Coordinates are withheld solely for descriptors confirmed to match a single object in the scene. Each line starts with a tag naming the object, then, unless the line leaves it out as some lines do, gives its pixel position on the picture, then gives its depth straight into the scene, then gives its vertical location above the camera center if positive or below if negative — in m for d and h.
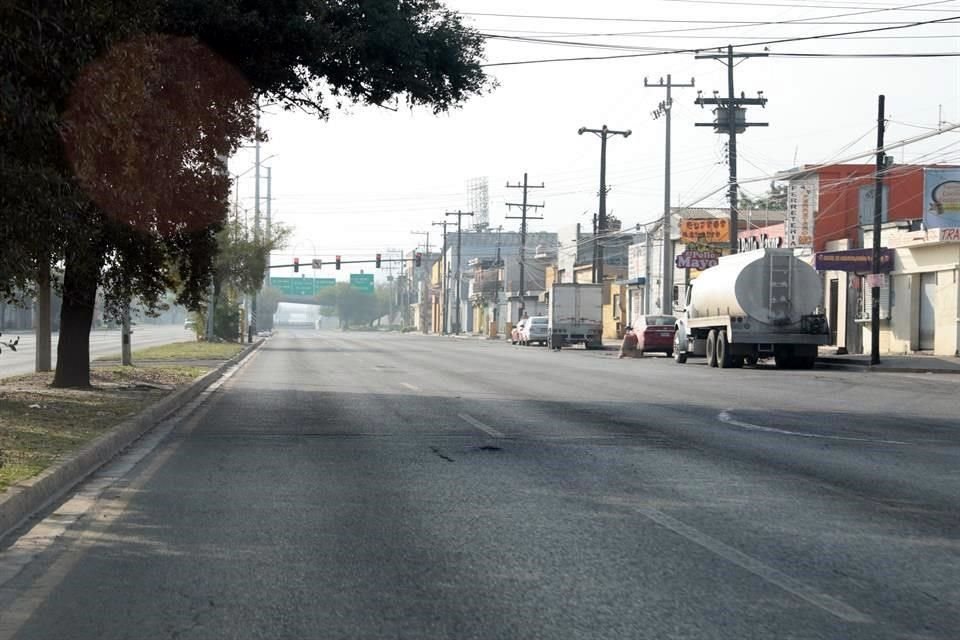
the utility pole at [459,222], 117.79 +9.21
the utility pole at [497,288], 101.31 +2.50
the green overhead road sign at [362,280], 154.25 +4.51
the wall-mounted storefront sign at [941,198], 41.25 +4.19
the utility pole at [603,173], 61.25 +7.26
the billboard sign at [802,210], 48.38 +4.35
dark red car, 47.69 -0.60
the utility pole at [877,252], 35.59 +2.02
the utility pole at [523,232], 85.31 +5.93
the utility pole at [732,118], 43.81 +7.50
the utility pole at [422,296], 152.19 +2.89
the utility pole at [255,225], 59.53 +4.42
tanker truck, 34.44 +0.35
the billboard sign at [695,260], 53.78 +2.64
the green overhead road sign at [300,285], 145.38 +3.63
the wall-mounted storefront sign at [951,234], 39.34 +2.83
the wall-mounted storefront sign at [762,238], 53.66 +3.77
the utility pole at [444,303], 124.86 +1.57
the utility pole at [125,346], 28.14 -0.76
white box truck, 58.66 +0.28
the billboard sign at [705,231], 61.22 +4.44
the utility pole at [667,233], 51.47 +3.58
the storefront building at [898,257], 40.28 +2.16
